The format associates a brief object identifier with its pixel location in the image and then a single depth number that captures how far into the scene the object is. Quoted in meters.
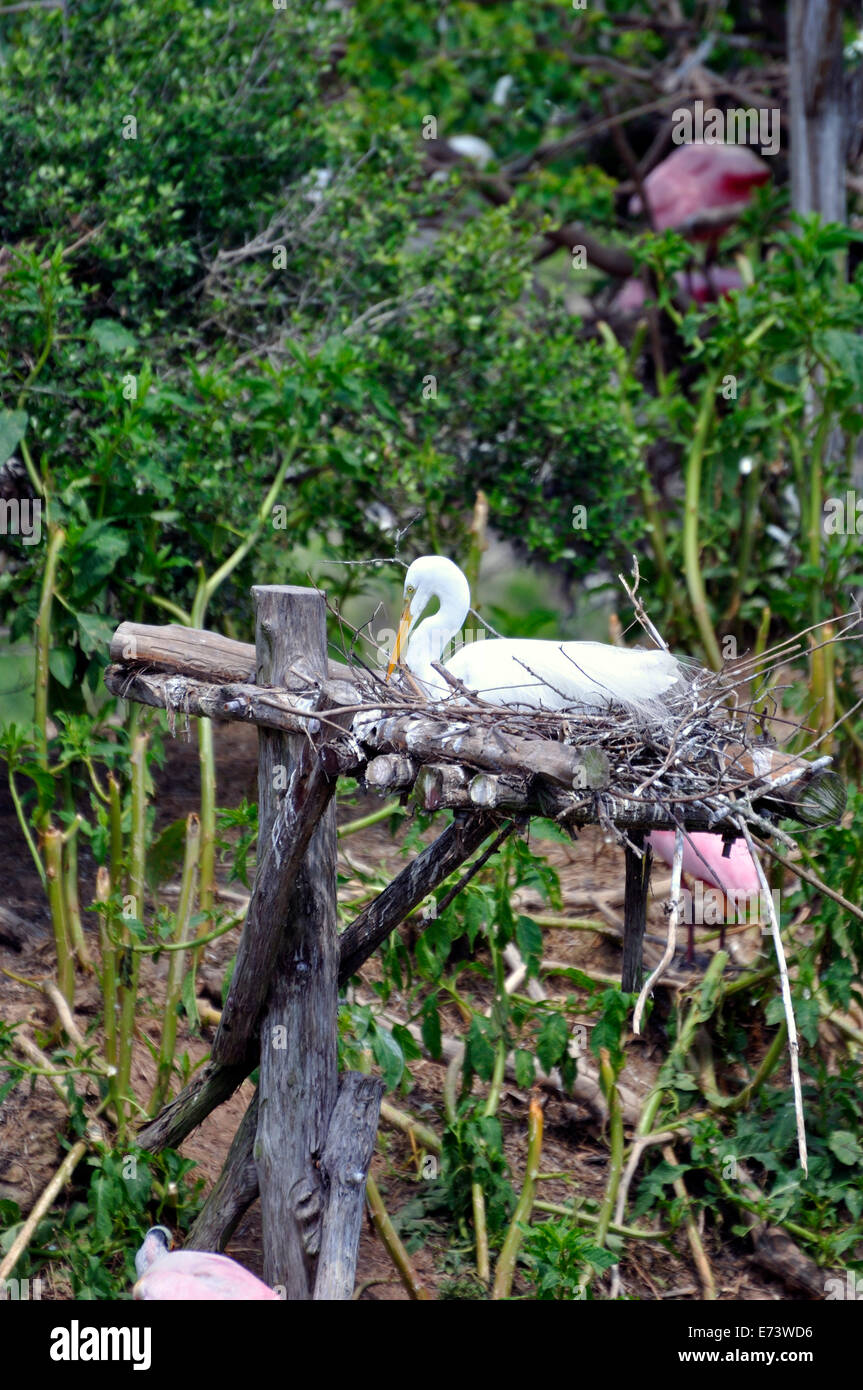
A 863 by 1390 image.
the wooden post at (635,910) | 6.21
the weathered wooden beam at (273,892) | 5.62
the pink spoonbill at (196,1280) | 5.66
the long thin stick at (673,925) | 4.50
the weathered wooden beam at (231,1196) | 6.42
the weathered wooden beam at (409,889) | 5.96
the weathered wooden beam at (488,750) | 4.79
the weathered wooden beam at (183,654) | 6.11
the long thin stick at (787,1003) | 4.38
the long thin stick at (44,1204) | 6.66
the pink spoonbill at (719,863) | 8.72
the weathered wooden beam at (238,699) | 5.43
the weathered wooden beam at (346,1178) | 5.90
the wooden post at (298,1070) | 6.09
